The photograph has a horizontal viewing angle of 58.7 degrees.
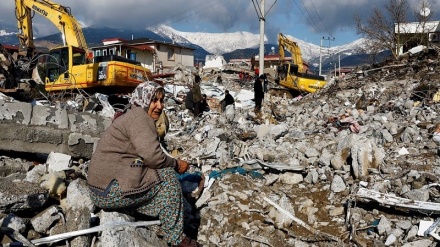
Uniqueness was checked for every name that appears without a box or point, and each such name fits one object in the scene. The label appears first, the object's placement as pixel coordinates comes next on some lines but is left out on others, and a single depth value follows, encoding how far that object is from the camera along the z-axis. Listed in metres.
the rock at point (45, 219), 3.14
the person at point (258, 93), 12.10
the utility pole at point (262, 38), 17.05
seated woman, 2.88
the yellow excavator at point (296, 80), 17.86
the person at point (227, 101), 12.54
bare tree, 28.03
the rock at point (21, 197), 3.13
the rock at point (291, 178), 5.07
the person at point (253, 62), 30.28
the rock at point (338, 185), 4.70
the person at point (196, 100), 11.09
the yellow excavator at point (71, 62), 11.71
